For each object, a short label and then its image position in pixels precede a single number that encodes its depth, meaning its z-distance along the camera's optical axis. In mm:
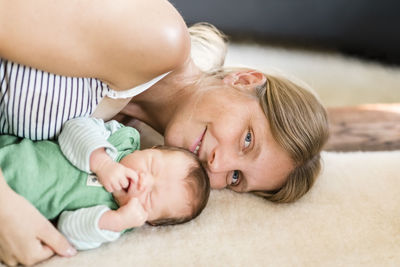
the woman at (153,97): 981
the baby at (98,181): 949
